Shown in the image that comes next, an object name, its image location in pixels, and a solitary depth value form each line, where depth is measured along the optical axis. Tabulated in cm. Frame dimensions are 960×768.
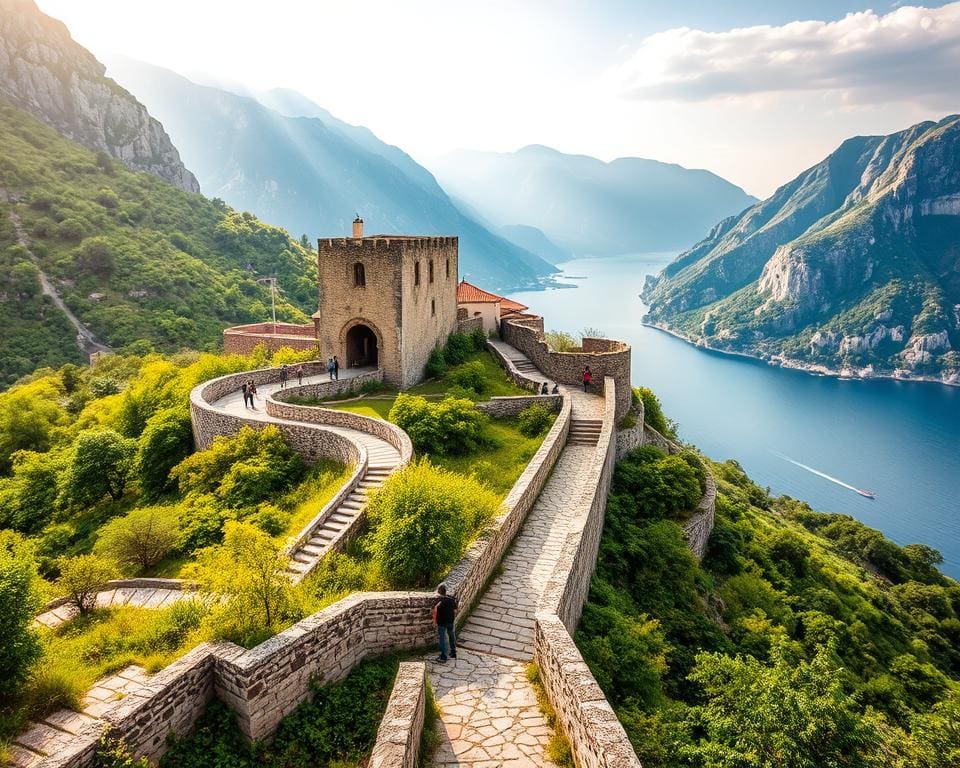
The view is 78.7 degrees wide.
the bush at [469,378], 2641
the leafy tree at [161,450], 2139
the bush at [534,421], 2103
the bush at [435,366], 2875
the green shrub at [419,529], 1002
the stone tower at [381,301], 2531
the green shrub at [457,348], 3086
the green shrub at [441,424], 1859
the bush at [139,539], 1534
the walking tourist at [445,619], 868
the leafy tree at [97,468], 2125
